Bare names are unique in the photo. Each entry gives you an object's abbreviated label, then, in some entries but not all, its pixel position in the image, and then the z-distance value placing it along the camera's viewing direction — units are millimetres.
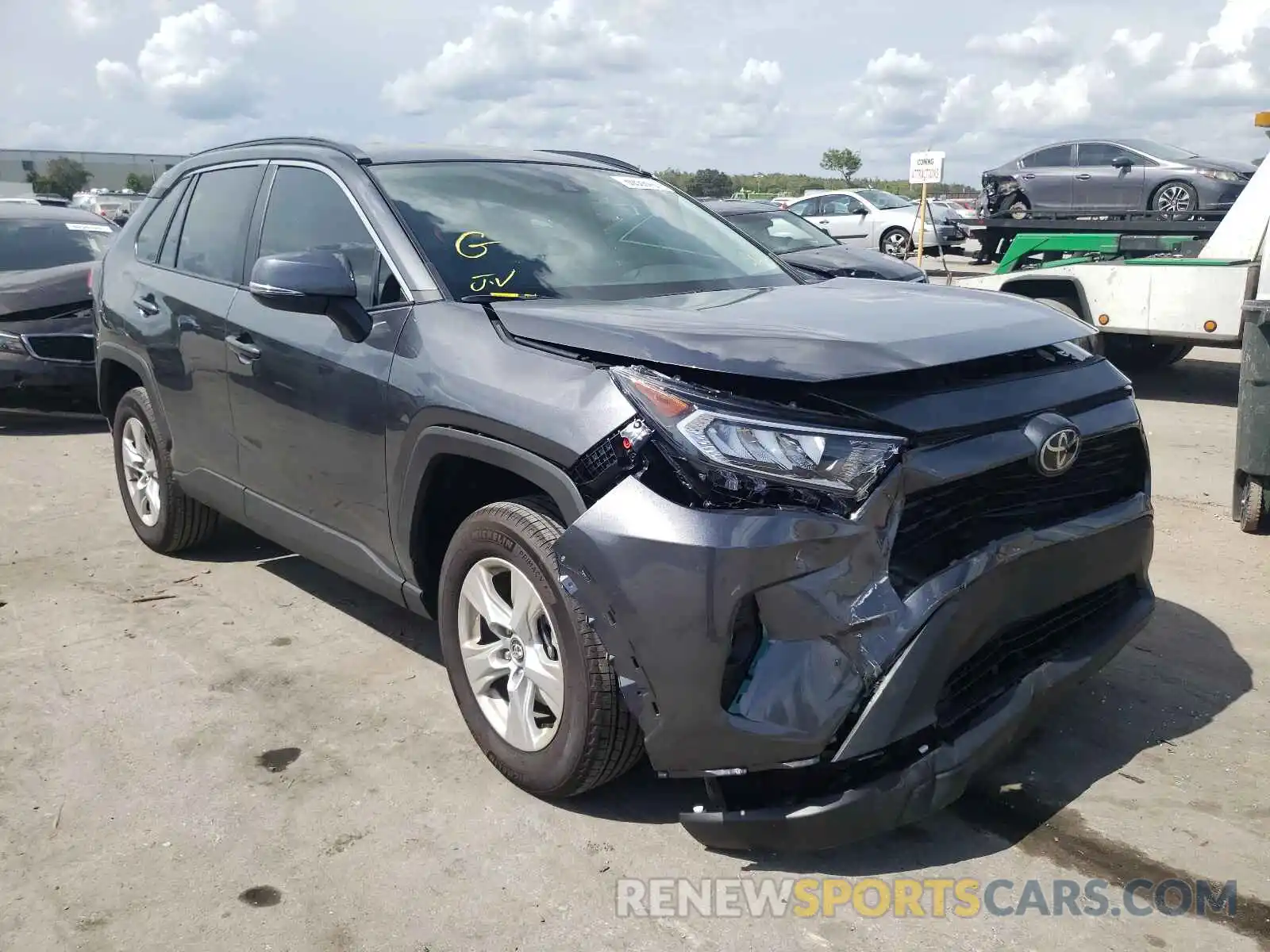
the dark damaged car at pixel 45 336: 8328
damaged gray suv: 2439
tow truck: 8219
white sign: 17297
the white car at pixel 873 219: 23203
